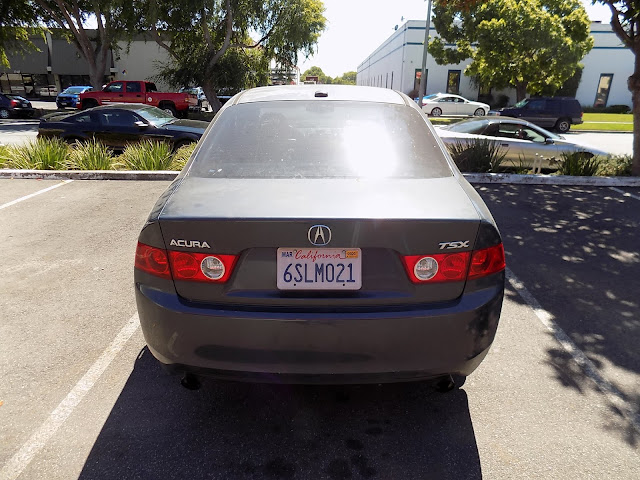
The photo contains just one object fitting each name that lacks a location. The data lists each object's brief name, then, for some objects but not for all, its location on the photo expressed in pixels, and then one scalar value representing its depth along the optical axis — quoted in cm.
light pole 2238
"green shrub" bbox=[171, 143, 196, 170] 920
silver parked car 980
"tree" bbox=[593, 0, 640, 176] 830
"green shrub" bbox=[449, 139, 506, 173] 921
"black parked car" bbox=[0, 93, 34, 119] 2462
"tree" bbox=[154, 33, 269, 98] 2269
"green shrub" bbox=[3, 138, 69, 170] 905
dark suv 2217
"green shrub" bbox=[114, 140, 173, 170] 899
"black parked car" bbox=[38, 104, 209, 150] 1035
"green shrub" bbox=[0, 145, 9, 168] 914
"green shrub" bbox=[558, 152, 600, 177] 897
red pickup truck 2256
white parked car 3056
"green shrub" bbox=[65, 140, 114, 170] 891
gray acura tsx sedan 200
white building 4041
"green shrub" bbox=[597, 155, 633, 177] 922
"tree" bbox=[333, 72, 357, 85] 15952
